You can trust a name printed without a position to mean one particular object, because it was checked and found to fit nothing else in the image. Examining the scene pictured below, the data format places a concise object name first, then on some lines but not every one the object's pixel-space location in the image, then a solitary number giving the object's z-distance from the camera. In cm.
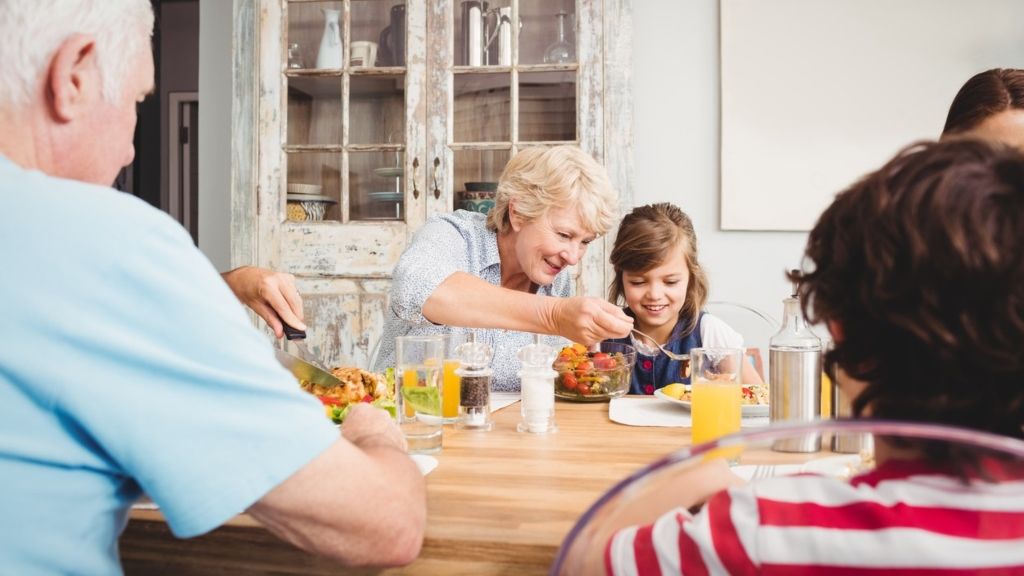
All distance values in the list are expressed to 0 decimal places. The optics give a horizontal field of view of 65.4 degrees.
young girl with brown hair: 238
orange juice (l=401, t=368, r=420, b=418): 131
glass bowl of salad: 172
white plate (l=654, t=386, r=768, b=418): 150
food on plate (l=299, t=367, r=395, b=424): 141
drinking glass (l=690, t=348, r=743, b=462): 125
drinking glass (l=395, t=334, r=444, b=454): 126
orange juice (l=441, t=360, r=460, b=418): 148
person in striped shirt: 35
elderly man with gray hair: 63
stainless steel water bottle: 127
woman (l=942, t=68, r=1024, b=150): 163
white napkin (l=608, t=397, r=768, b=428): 149
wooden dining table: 84
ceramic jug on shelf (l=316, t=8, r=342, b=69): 335
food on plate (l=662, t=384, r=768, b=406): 155
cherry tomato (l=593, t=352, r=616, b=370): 172
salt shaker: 141
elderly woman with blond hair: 190
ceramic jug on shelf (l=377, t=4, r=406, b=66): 330
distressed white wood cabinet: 319
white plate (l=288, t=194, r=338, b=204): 338
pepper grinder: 141
